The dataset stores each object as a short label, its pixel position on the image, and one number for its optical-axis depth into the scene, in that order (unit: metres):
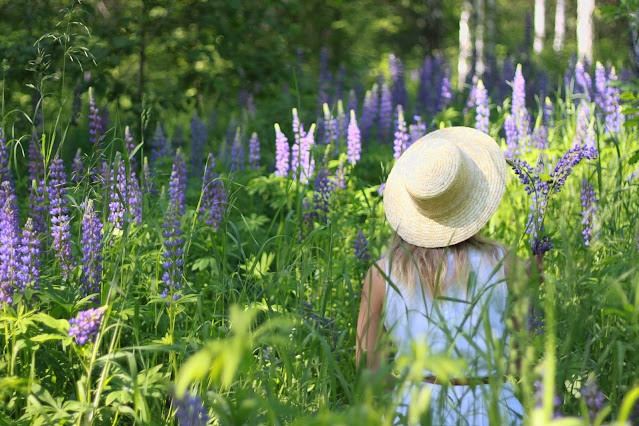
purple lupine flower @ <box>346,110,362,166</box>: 4.86
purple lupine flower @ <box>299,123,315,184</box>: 4.57
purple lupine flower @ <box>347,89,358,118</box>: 6.21
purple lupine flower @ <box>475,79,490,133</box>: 5.10
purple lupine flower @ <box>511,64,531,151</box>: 5.16
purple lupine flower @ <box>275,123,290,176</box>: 4.81
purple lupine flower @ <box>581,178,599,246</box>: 3.20
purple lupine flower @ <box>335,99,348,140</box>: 5.35
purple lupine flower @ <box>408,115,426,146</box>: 4.87
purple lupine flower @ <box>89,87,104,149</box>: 4.07
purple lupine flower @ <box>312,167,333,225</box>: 3.76
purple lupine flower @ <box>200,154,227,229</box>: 3.52
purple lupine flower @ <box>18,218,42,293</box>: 2.59
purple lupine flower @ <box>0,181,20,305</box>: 2.55
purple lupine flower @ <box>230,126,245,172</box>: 4.98
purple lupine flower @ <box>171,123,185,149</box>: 6.04
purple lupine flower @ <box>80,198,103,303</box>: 2.76
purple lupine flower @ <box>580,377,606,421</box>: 1.78
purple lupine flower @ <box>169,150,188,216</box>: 3.56
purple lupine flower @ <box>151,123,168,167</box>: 5.30
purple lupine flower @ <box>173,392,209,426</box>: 1.68
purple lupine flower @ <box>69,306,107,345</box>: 2.25
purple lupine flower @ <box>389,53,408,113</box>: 7.68
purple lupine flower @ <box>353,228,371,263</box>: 3.34
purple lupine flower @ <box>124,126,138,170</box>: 3.85
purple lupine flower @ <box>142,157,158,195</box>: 3.21
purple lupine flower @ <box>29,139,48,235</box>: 3.21
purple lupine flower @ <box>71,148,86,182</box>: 3.62
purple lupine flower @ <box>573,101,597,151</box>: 4.96
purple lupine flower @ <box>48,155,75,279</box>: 2.94
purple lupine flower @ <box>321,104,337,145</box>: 5.05
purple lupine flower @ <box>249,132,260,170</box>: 5.01
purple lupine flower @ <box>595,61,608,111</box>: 6.27
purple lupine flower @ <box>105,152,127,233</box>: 3.04
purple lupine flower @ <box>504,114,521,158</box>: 5.10
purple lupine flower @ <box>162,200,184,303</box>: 2.78
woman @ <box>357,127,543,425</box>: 2.38
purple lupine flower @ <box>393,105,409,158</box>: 4.75
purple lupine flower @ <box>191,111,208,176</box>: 5.67
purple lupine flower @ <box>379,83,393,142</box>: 6.38
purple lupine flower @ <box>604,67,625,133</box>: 5.81
